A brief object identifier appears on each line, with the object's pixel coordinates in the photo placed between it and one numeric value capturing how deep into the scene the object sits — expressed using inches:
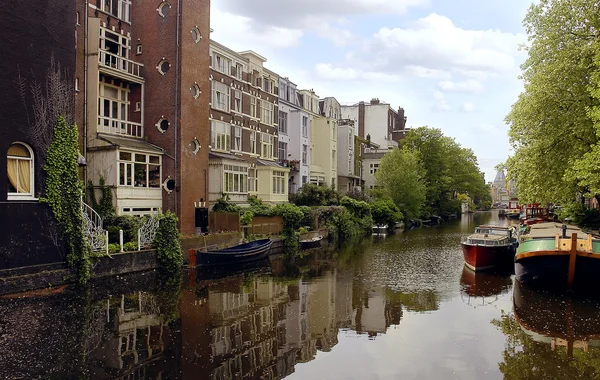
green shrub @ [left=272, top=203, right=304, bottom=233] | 1403.8
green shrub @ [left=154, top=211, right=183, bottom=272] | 957.2
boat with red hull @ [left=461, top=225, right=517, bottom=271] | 1029.2
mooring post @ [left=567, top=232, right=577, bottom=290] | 712.5
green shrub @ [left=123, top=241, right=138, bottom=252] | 906.1
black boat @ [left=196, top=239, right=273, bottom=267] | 1021.2
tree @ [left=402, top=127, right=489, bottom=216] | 2928.2
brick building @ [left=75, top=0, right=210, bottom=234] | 1078.4
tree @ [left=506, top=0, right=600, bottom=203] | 1020.5
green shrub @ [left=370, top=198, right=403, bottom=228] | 2172.7
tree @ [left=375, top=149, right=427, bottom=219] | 2423.7
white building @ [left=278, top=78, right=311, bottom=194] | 1926.7
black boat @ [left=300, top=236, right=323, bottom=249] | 1456.7
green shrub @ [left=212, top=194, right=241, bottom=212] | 1264.8
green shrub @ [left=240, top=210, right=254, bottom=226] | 1261.1
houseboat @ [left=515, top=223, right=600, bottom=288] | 727.1
